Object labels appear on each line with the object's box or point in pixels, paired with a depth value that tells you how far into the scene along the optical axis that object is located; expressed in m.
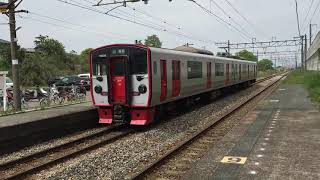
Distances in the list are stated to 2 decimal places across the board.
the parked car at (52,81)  27.62
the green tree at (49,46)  48.62
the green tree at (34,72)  30.01
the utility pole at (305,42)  48.14
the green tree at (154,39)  67.24
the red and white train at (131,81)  9.48
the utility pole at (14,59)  11.01
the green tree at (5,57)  36.72
